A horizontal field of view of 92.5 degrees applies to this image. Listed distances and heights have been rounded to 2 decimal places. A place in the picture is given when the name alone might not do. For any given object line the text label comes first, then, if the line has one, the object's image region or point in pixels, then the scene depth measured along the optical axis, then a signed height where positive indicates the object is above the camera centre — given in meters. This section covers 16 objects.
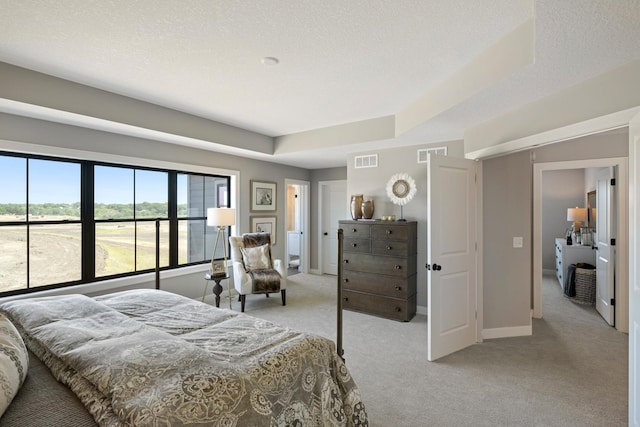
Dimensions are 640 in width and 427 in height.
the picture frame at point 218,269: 4.15 -0.77
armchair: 4.34 -0.82
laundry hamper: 4.56 -1.10
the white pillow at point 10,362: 1.09 -0.59
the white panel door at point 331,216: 6.61 -0.06
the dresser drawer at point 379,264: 4.00 -0.70
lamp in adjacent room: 5.85 -0.08
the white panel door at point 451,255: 2.94 -0.42
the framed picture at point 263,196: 5.50 +0.32
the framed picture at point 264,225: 5.56 -0.22
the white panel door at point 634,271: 1.67 -0.33
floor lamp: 4.21 -0.08
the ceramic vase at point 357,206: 4.61 +0.11
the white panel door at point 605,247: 3.73 -0.44
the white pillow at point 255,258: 4.65 -0.70
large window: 3.11 -0.08
